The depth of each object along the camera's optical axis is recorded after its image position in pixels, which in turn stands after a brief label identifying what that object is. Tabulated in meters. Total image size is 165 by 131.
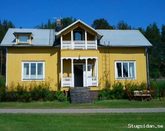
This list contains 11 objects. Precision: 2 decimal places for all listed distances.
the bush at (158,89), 22.35
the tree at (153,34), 86.28
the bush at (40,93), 21.43
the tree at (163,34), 88.39
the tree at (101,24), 74.23
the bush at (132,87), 21.95
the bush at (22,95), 21.16
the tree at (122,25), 81.38
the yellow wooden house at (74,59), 22.51
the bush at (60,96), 21.49
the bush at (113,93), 22.16
